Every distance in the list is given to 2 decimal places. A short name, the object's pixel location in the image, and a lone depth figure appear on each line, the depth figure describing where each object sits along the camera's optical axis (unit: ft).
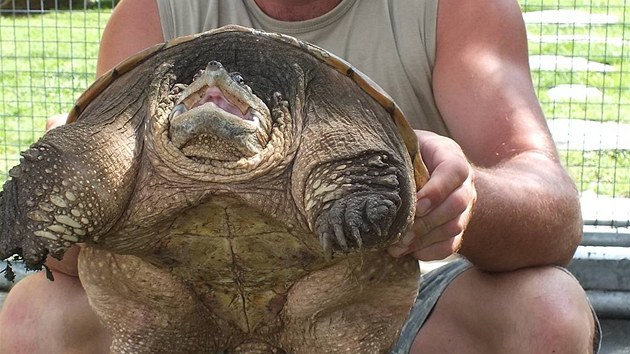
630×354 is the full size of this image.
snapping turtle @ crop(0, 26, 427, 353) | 5.69
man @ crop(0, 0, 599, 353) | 7.45
